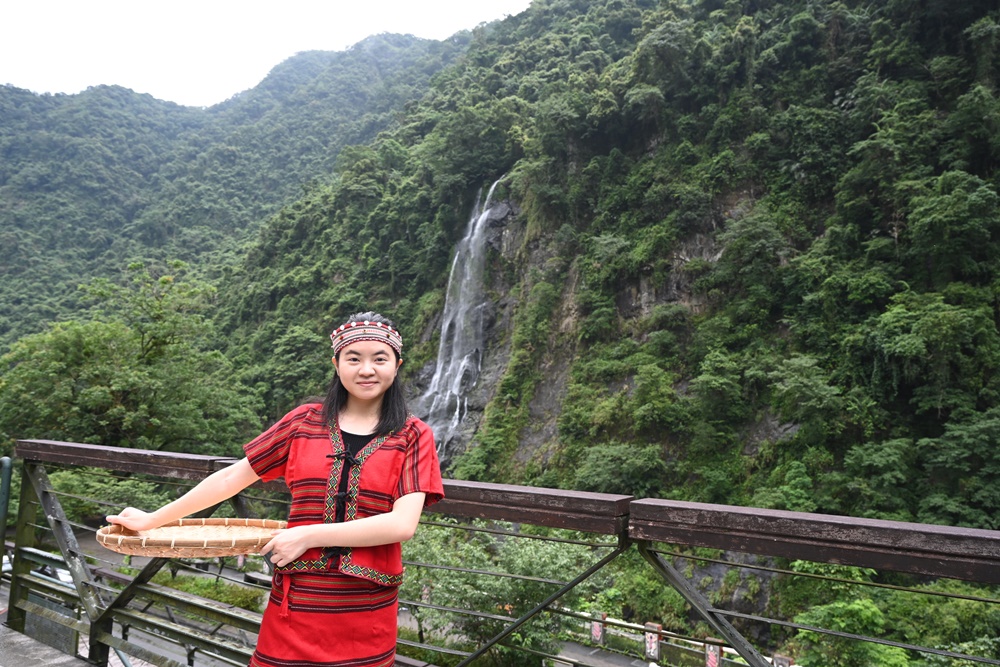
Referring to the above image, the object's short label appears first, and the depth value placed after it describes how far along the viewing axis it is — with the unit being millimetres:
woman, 1252
